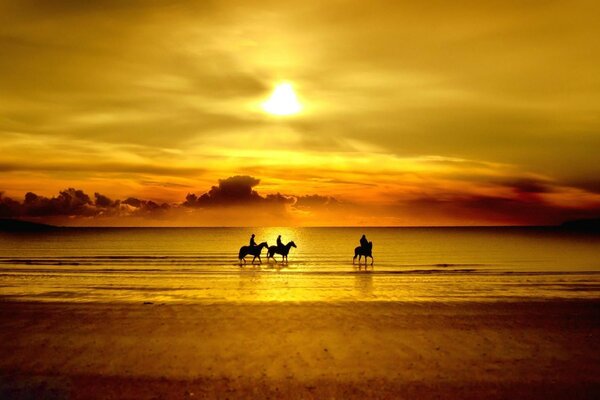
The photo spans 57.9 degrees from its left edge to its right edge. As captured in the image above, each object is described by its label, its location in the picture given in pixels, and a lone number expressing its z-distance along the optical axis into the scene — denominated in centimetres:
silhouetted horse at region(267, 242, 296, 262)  4381
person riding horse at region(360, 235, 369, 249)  4034
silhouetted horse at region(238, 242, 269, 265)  4234
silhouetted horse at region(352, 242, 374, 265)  4081
